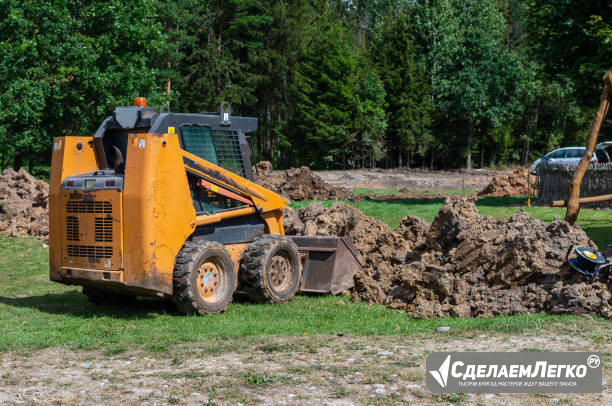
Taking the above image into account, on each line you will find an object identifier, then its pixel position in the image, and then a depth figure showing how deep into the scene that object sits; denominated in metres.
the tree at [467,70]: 49.97
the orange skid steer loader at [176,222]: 8.87
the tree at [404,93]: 51.41
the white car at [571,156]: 30.27
